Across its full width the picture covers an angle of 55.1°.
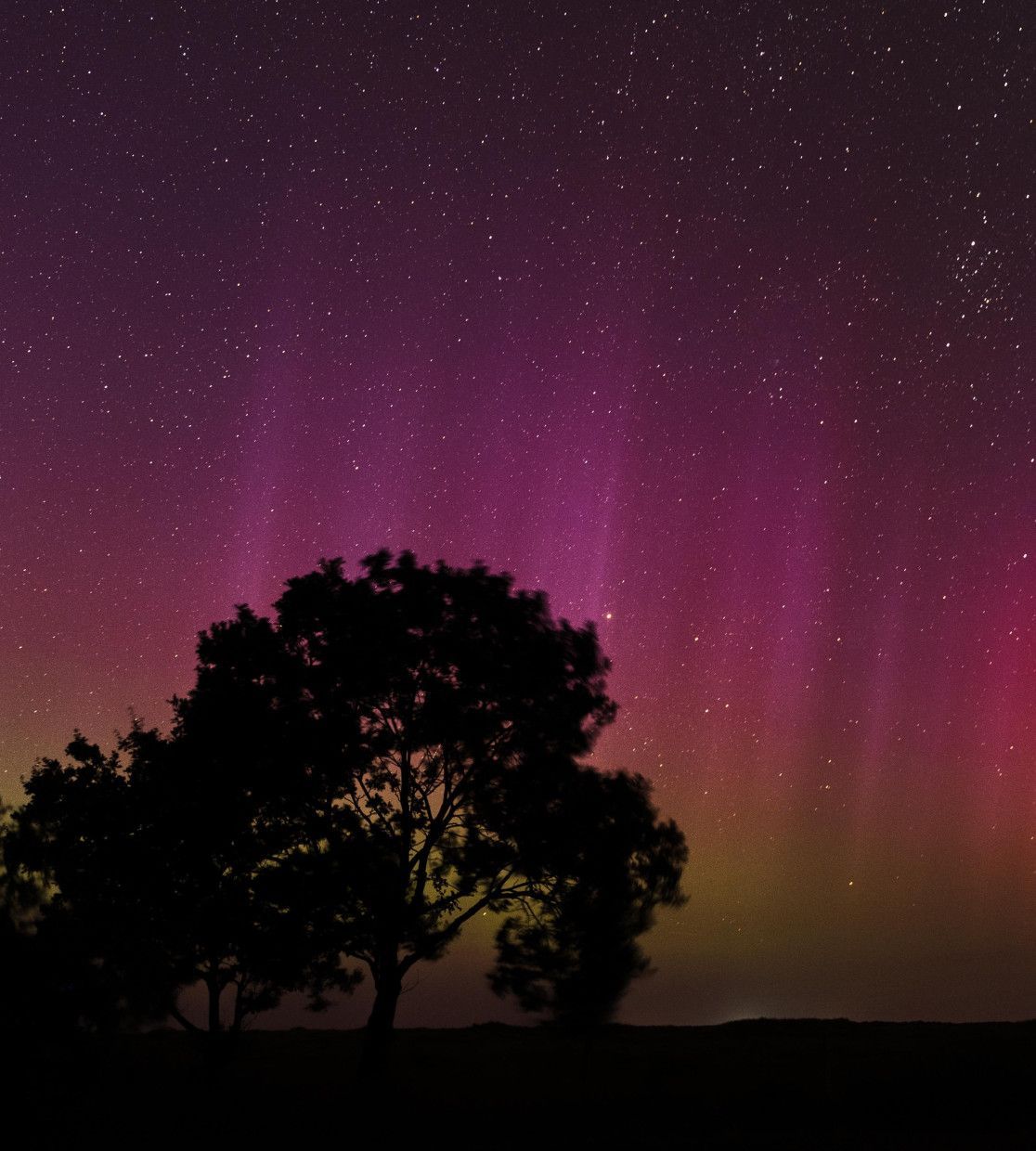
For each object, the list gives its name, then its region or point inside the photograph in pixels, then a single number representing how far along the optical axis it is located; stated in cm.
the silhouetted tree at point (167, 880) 2250
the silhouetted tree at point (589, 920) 2367
